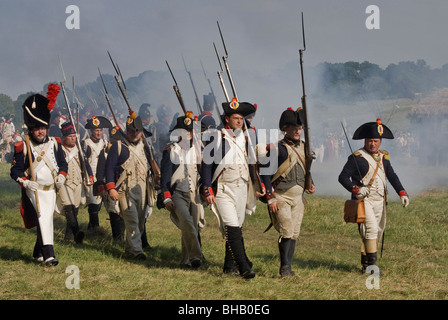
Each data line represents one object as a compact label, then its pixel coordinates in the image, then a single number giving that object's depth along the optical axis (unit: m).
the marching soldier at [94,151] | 21.14
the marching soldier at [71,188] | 19.17
